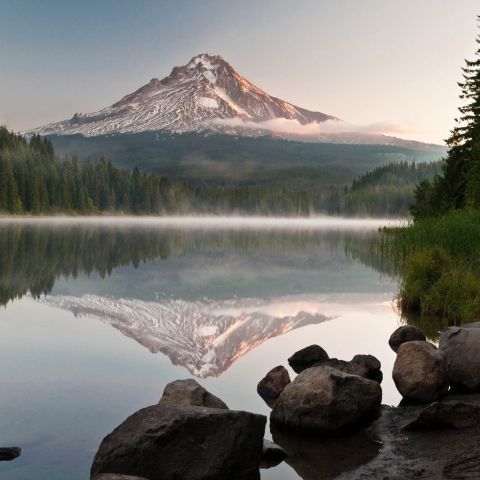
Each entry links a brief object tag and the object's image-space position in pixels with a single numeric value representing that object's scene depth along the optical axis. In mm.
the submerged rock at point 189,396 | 9711
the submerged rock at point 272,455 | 8614
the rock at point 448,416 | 9344
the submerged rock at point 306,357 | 13825
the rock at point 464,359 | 11672
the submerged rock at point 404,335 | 15734
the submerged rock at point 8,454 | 8344
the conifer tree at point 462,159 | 56500
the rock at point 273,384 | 11500
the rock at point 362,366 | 12157
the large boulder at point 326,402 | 9594
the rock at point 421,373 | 11211
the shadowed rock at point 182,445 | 7430
